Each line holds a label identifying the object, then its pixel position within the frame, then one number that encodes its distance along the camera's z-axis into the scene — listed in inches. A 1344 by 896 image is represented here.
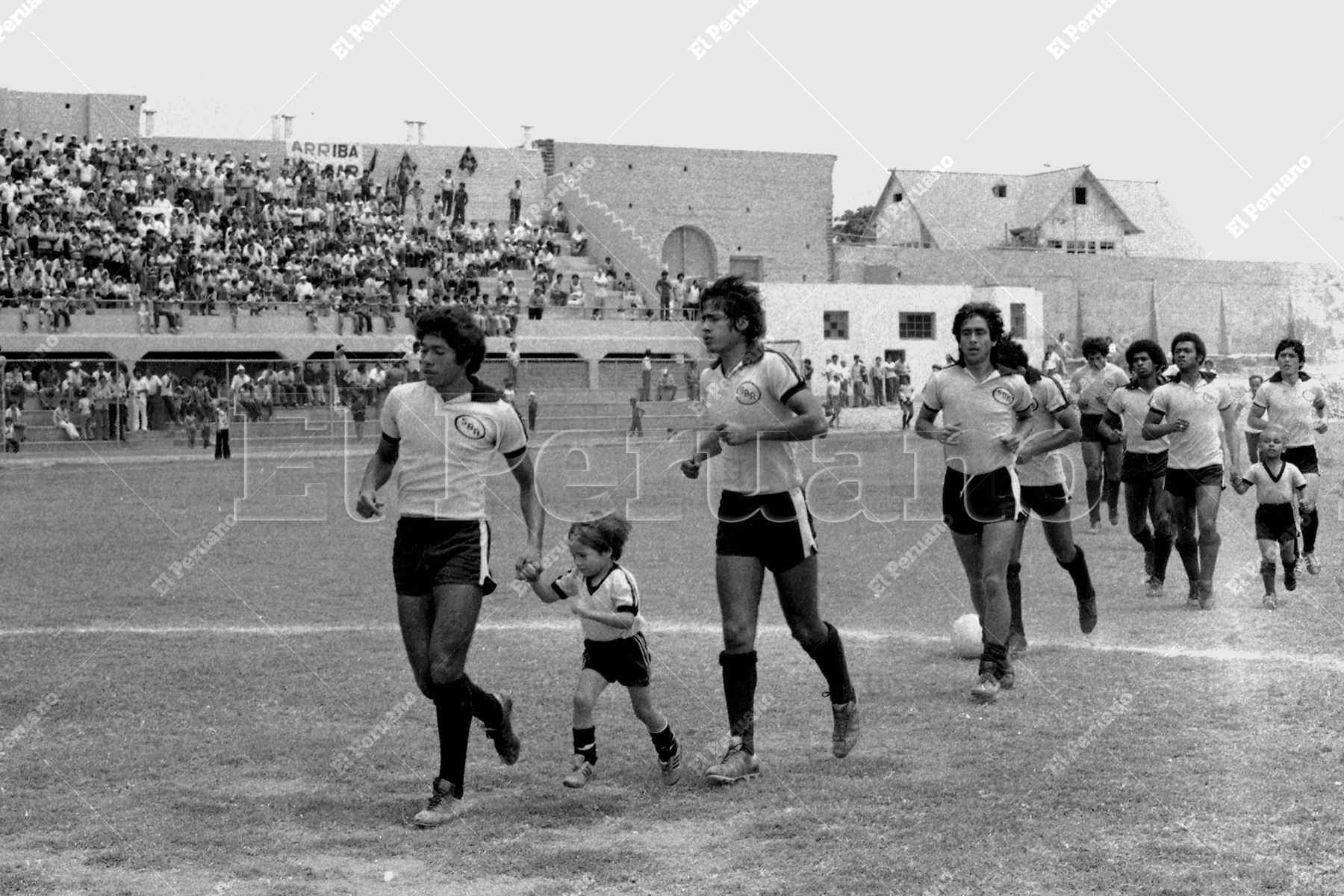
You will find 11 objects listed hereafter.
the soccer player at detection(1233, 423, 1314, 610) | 517.7
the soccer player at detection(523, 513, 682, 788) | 281.1
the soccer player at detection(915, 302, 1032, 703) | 350.6
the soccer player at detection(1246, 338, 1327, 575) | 542.0
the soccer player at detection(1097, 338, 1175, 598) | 526.9
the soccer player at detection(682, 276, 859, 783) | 289.4
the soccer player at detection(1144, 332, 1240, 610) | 495.5
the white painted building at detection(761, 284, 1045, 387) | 2183.8
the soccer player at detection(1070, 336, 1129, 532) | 684.1
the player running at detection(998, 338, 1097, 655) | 373.1
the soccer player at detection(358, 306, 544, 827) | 265.4
